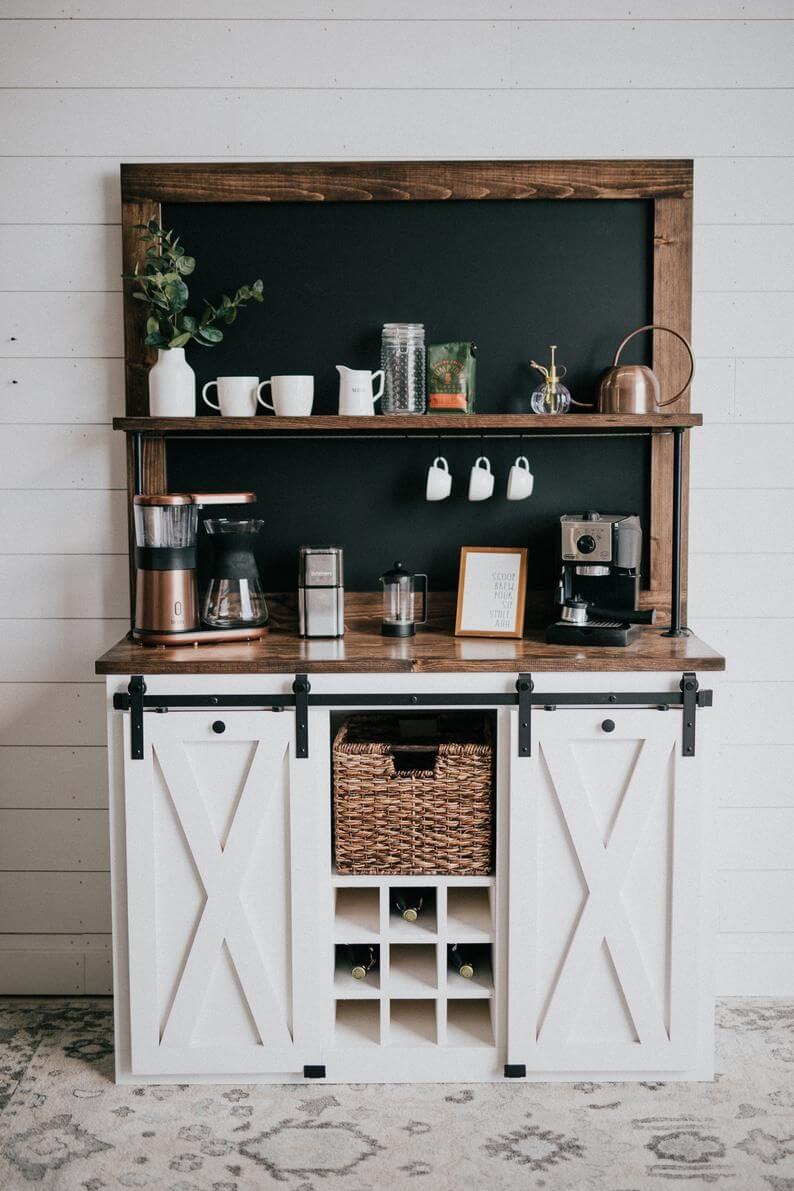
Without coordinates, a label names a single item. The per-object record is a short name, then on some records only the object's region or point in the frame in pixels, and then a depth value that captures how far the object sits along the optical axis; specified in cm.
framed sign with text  275
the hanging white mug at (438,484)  282
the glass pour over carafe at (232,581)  271
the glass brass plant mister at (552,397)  282
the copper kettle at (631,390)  272
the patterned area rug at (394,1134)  219
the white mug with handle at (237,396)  276
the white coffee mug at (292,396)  273
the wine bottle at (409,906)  257
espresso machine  262
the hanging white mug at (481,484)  282
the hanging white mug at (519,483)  280
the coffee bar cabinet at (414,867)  243
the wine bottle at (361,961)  256
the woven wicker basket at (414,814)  251
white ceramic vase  274
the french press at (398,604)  271
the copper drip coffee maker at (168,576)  262
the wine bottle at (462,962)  252
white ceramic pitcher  273
